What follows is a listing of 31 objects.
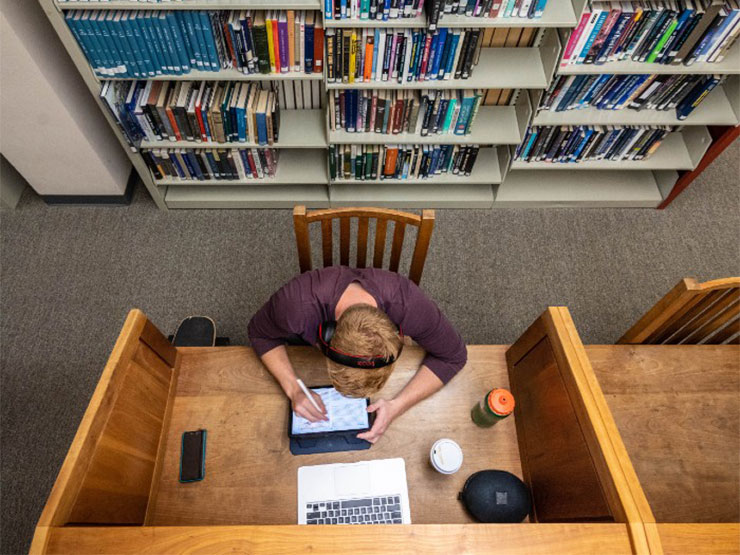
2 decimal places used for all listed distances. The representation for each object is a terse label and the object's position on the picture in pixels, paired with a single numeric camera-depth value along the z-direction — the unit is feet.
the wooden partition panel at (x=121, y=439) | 3.03
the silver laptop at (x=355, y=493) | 3.72
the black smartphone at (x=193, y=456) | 3.81
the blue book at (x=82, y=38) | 5.28
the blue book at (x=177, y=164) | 7.18
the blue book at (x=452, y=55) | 5.63
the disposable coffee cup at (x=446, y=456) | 3.71
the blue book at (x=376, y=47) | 5.61
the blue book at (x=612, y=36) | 5.52
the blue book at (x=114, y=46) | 5.33
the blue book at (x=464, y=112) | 6.43
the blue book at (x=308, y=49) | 5.52
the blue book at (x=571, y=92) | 6.34
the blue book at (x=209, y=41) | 5.42
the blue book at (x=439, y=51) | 5.59
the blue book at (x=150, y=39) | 5.38
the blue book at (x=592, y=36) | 5.49
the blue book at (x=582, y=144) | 7.11
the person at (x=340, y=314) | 4.01
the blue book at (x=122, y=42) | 5.35
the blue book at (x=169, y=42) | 5.41
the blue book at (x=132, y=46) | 5.38
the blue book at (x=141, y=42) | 5.37
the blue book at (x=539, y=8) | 5.33
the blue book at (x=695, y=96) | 6.40
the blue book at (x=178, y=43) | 5.41
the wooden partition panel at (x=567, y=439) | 2.98
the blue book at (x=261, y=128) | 6.46
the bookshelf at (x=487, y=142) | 5.48
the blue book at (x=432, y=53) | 5.61
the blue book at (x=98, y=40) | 5.30
